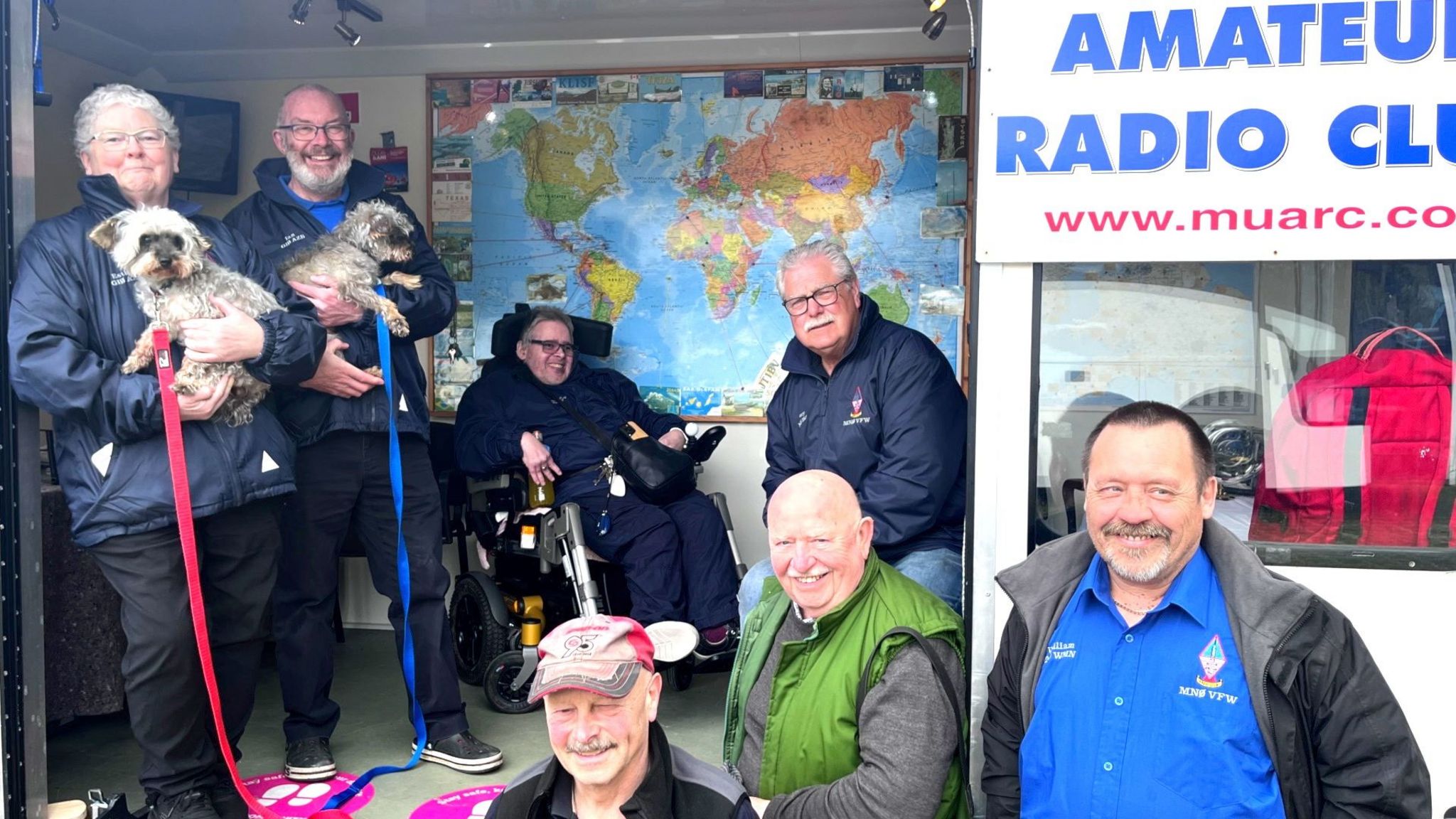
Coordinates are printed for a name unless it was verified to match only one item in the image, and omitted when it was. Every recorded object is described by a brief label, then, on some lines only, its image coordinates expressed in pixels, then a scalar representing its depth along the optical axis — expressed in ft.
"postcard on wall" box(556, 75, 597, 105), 17.12
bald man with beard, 11.37
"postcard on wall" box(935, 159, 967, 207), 16.22
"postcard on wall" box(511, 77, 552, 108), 17.25
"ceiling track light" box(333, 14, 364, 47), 13.93
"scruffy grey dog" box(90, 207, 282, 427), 9.30
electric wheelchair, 13.84
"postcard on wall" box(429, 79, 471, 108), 17.40
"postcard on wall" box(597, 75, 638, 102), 17.02
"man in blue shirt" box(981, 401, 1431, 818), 6.32
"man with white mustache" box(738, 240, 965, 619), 10.07
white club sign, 7.65
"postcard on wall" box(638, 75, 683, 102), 16.96
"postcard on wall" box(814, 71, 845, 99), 16.47
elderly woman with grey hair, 9.11
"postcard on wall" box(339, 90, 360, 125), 17.63
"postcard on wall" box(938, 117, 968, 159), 16.22
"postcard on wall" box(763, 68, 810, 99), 16.57
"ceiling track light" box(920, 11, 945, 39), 12.07
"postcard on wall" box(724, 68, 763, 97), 16.71
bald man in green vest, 7.02
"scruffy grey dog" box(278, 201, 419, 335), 11.36
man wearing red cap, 5.86
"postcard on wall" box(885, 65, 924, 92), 16.29
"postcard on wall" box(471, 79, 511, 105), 17.34
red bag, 8.00
